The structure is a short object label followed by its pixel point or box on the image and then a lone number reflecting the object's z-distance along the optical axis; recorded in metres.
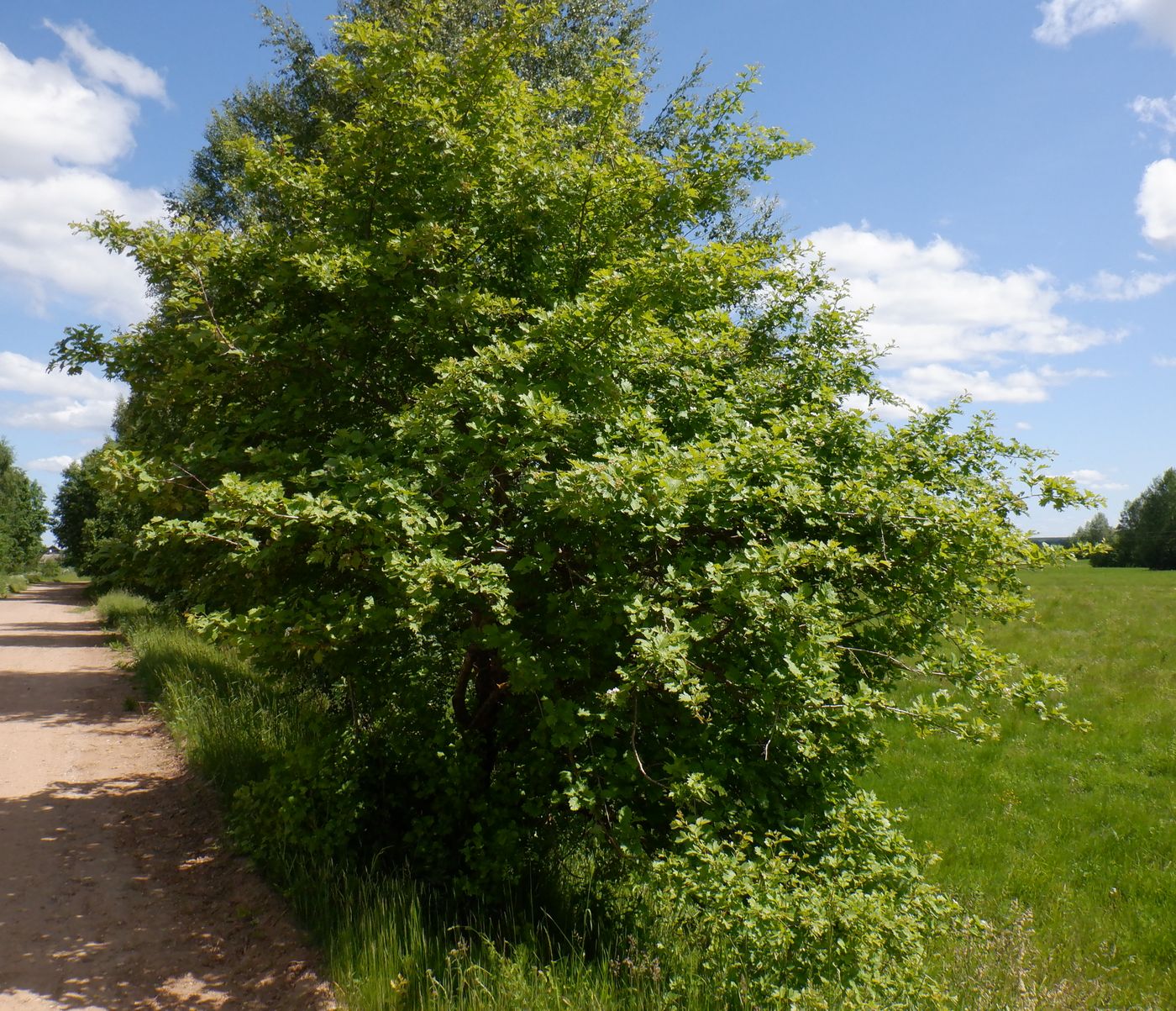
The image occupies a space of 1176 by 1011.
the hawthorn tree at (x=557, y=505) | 4.22
